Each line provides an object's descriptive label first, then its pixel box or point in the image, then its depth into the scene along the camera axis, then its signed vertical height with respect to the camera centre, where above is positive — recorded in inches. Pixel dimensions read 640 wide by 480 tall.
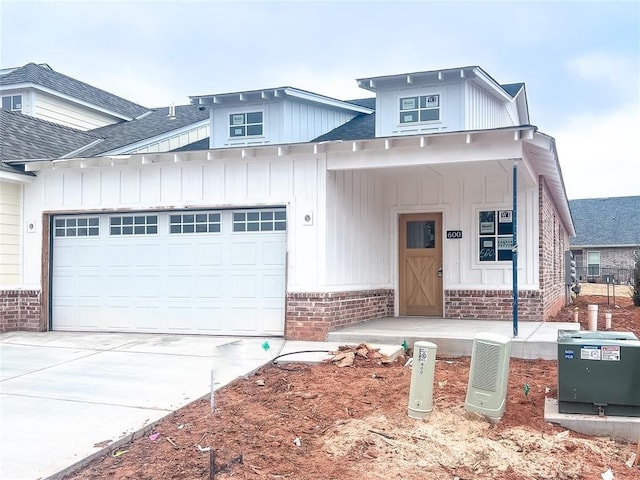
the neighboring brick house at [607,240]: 1364.4 +14.3
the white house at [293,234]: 381.7 +10.1
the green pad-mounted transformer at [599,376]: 199.2 -44.3
